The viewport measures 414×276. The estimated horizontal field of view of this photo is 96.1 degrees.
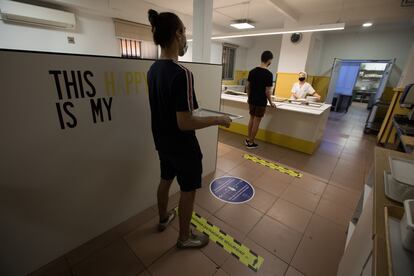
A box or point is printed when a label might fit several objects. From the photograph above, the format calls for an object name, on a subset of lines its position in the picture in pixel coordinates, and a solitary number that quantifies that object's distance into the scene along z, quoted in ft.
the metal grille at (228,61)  26.75
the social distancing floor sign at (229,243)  4.62
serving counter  10.44
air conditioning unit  11.57
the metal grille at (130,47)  17.42
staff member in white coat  13.28
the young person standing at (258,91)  10.01
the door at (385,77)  17.23
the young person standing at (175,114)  3.36
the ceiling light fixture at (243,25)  16.11
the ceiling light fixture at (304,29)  9.96
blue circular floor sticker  6.86
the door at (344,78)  21.62
